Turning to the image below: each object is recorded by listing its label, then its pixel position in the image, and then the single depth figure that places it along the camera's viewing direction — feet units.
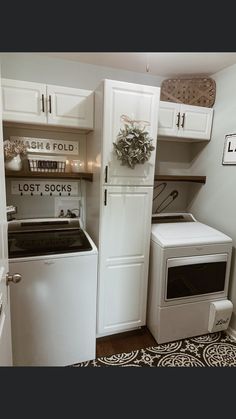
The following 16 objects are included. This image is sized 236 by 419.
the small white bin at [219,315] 6.79
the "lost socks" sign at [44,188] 7.02
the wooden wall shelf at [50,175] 6.03
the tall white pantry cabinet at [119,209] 5.80
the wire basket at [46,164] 6.70
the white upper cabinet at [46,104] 5.78
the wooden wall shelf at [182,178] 7.39
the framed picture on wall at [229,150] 6.92
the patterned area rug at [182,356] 6.04
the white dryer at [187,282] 6.40
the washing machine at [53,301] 5.22
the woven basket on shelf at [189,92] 7.69
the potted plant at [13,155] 5.99
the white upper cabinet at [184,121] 7.20
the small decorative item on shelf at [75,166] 6.93
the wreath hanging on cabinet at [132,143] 5.74
